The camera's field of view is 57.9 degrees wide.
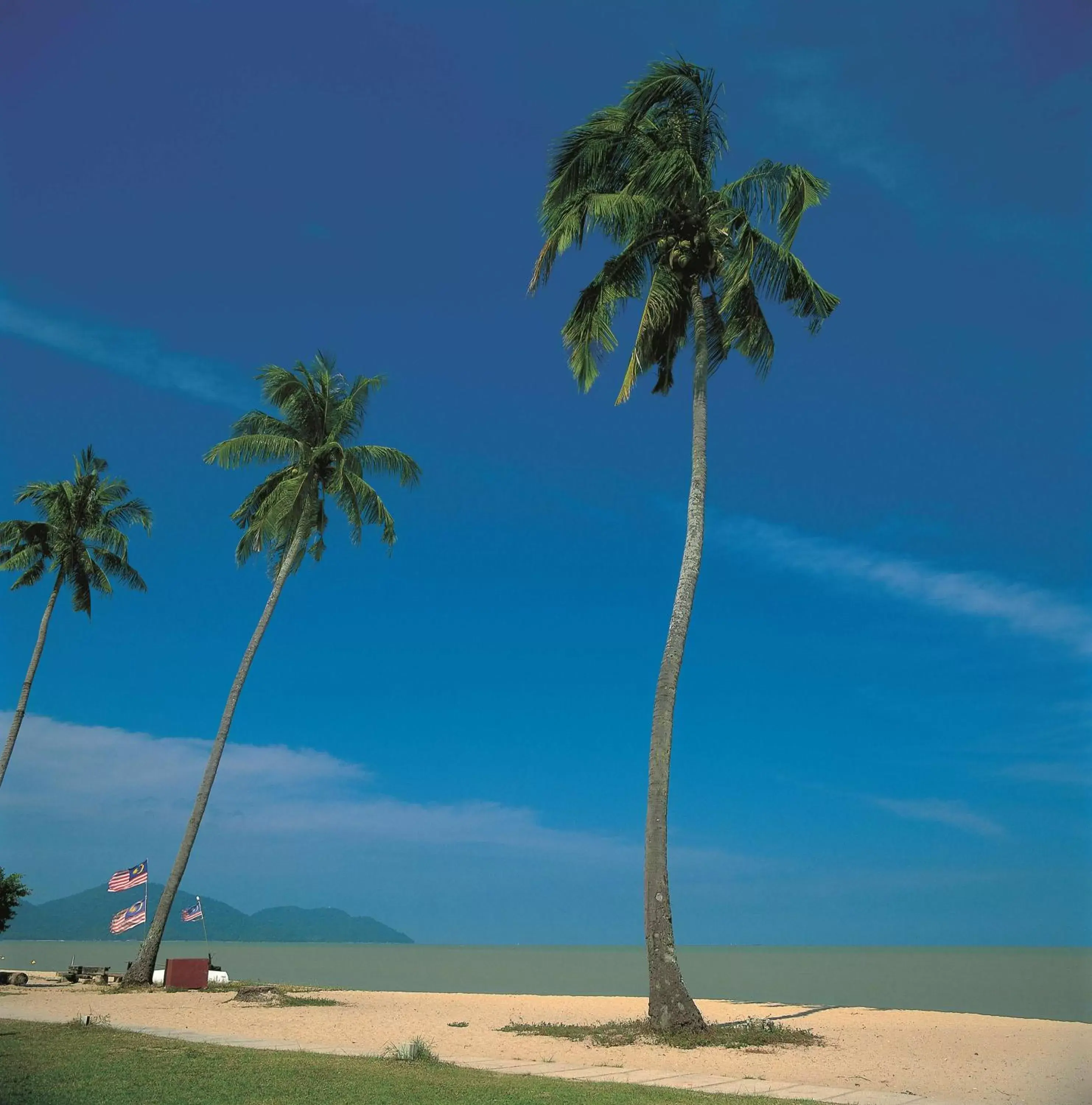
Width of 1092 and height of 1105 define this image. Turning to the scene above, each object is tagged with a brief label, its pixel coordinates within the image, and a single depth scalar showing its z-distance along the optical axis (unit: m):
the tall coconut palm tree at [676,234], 17.86
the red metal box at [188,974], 25.16
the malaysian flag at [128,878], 29.38
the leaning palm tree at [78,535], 34.16
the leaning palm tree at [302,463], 29.12
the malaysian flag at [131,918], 28.72
